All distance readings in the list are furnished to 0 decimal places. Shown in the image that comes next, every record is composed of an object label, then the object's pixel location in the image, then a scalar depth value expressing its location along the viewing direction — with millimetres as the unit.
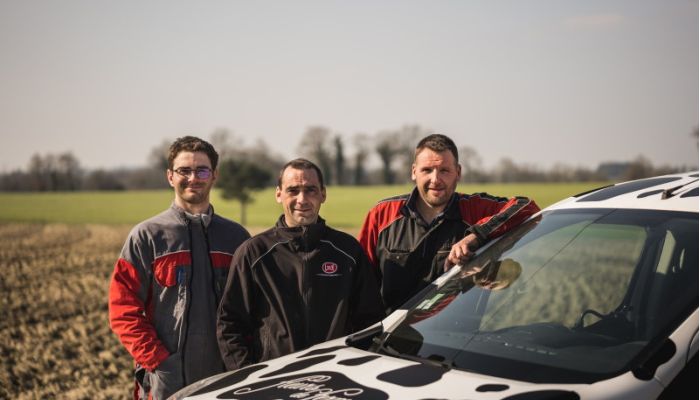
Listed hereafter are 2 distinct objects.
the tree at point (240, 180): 59000
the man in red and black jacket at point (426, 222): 4418
